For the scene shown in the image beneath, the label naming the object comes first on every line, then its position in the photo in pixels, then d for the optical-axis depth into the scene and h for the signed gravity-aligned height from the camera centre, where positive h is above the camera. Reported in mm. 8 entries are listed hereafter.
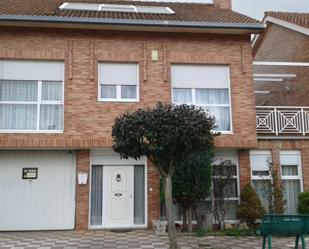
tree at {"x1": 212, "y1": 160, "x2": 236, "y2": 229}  13031 -188
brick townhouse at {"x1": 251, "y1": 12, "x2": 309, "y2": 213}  14086 +3450
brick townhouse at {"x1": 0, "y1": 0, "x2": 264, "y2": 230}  12898 +2811
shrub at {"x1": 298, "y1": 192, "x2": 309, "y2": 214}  13164 -675
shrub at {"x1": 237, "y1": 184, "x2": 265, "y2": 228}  12555 -760
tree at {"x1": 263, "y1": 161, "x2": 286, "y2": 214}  12805 -362
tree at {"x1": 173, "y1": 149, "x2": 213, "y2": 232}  12078 +103
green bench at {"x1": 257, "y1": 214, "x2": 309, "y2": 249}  8844 -924
